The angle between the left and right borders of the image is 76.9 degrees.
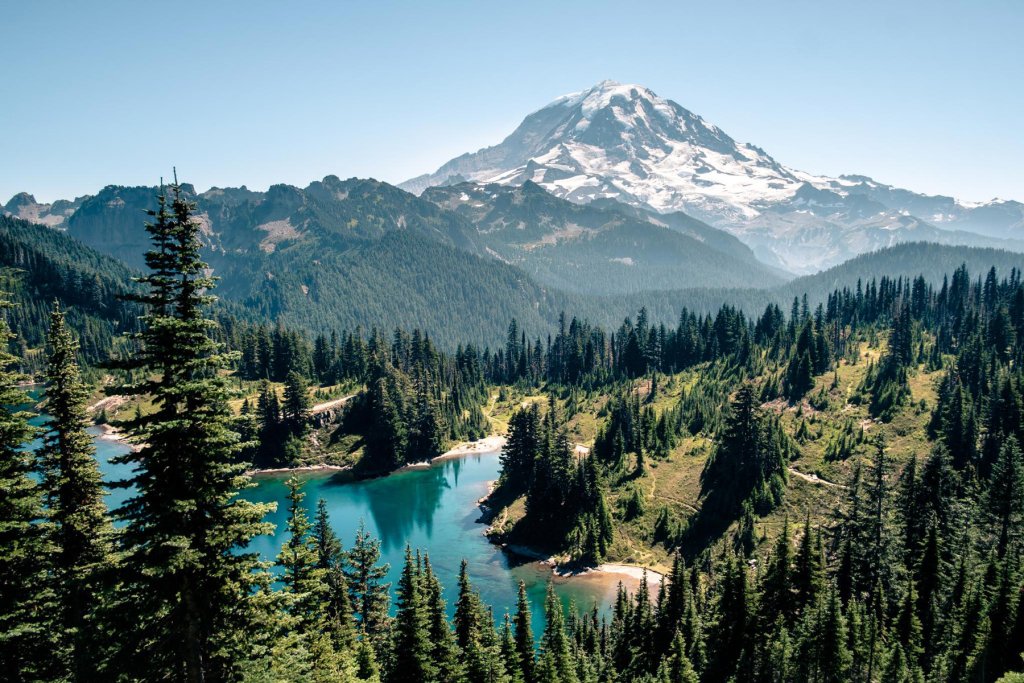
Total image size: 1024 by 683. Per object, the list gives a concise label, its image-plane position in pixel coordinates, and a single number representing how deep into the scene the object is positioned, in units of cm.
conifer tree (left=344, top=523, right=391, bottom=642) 6912
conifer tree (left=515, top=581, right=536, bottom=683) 5772
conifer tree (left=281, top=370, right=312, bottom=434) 17675
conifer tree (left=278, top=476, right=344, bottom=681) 4038
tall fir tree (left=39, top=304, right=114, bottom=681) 2658
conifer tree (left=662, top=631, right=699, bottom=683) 6275
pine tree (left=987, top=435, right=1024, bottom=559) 7994
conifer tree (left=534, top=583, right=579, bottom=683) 5428
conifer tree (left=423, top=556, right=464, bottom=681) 5131
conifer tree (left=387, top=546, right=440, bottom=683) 4944
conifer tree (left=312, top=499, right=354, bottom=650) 5431
